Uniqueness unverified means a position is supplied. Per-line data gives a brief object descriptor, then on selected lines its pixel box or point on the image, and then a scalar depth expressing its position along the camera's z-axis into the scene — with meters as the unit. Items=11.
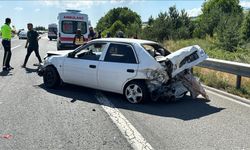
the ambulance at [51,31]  32.42
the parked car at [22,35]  34.46
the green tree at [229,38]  16.09
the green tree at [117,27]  33.59
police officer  8.37
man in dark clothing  8.91
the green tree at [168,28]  20.81
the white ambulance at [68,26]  13.05
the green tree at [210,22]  25.47
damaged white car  4.86
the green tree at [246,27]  26.12
